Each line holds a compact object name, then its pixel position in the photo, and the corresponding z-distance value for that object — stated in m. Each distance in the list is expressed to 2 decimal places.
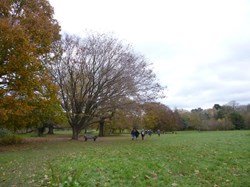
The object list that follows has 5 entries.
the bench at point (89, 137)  26.15
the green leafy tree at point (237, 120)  71.06
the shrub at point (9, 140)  20.94
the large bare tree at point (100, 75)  24.42
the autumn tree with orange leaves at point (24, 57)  13.15
